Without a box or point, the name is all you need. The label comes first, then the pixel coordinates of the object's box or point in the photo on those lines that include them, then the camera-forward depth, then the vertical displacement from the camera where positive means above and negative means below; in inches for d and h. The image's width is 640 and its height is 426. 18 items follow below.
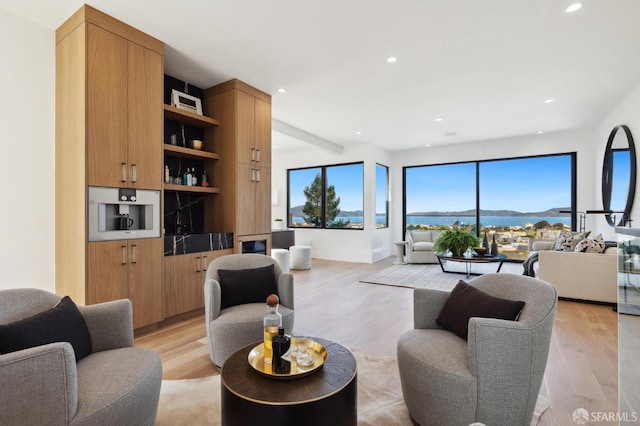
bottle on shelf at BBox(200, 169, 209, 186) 163.3 +17.5
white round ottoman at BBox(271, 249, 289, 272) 237.0 -33.0
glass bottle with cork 62.9 -23.3
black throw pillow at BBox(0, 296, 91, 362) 53.5 -21.5
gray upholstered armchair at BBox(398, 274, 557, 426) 60.2 -31.1
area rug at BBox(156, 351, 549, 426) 71.2 -46.3
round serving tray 56.4 -29.0
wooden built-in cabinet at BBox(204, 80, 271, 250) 160.7 +28.1
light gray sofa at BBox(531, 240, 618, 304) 159.6 -32.7
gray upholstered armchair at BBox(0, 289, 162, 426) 47.2 -29.0
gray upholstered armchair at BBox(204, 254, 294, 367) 90.8 -30.1
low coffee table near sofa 205.2 -31.2
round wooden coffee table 49.1 -29.7
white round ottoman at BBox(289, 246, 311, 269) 265.7 -38.5
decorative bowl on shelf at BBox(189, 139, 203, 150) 159.3 +34.4
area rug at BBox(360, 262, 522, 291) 207.2 -46.5
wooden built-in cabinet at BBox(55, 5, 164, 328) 107.3 +24.7
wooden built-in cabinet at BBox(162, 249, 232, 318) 132.6 -30.1
